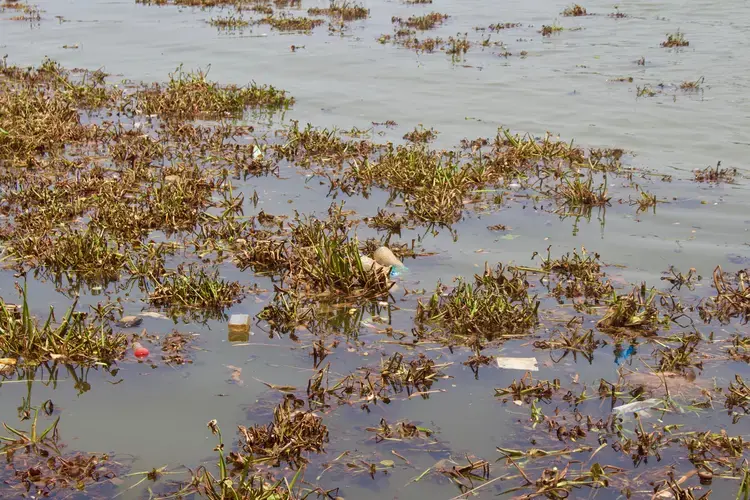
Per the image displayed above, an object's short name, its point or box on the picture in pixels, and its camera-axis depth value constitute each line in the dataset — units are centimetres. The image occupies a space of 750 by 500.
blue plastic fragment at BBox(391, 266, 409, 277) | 716
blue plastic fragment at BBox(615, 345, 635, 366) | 574
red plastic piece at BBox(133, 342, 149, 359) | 573
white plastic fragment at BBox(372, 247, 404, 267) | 726
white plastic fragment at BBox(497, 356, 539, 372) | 565
